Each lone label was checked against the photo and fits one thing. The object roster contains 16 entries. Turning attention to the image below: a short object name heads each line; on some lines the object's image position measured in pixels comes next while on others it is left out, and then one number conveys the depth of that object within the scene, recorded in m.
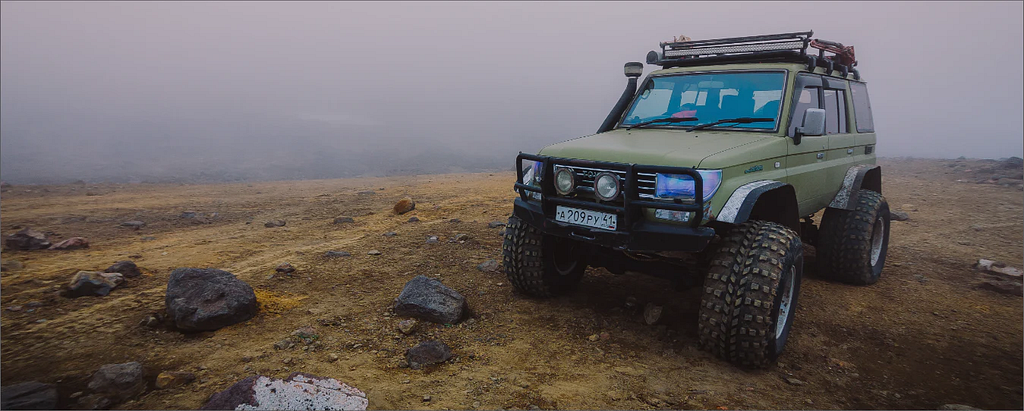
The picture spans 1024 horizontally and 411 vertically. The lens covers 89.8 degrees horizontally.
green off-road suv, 3.41
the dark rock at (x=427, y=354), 3.43
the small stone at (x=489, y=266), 5.42
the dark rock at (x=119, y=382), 2.93
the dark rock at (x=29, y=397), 2.76
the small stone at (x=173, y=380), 3.01
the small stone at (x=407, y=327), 3.85
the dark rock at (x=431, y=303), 4.07
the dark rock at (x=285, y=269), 5.23
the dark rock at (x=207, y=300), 3.73
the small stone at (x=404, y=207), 8.63
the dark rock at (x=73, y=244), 5.90
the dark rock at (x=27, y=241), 5.76
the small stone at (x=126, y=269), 4.86
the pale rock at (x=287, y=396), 2.68
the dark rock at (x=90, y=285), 4.34
